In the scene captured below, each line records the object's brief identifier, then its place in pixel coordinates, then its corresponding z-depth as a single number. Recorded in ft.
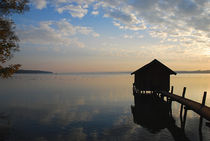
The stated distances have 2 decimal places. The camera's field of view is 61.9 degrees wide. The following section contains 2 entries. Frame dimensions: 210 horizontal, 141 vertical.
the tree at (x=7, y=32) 45.29
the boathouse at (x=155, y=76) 84.64
